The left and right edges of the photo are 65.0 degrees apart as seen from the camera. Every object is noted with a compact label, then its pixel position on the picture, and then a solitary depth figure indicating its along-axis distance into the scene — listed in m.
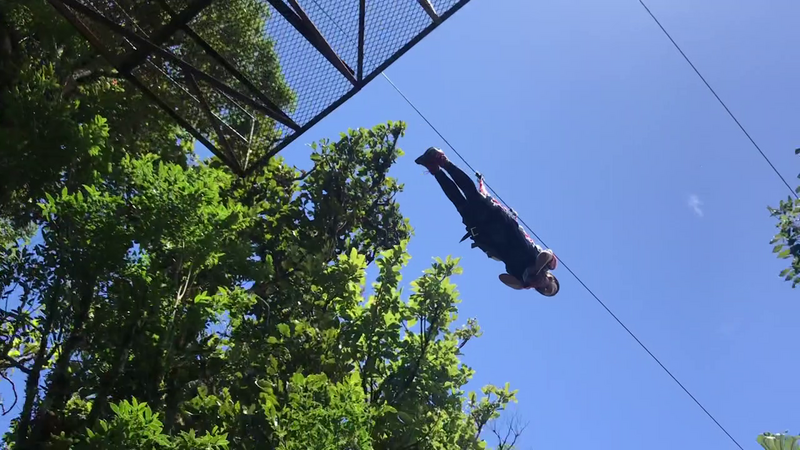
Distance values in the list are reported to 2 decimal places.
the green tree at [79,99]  6.25
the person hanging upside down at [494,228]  8.55
